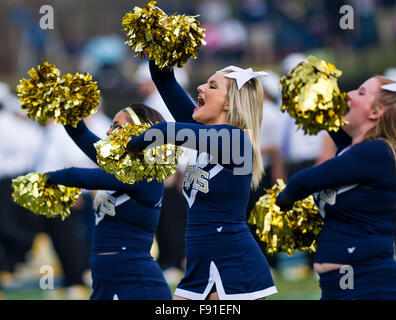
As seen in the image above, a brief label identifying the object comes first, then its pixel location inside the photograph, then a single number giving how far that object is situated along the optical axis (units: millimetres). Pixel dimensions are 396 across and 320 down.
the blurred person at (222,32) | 19984
